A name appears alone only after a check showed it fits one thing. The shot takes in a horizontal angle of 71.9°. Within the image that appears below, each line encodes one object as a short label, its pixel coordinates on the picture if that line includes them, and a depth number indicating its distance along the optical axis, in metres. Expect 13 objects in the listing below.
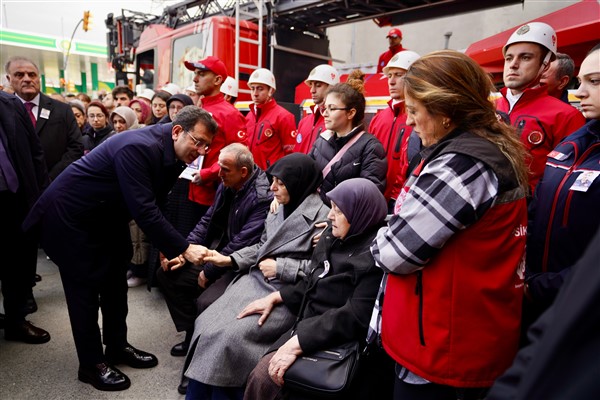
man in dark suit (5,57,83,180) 3.56
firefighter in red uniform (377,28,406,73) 5.14
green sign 20.78
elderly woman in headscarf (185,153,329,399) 2.16
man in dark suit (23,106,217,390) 2.40
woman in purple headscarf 1.82
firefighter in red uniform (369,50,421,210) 3.18
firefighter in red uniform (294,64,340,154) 4.16
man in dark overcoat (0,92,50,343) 2.97
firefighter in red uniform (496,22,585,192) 2.16
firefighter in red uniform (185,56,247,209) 3.71
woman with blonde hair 1.22
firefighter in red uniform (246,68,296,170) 4.56
